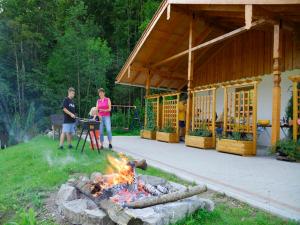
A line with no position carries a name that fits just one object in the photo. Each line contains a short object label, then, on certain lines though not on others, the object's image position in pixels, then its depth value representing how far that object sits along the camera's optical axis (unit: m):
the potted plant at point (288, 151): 7.04
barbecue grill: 7.88
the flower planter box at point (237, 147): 7.77
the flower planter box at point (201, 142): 9.23
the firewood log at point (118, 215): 2.79
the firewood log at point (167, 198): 3.14
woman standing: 8.70
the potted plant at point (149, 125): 12.92
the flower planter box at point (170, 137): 11.34
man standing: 8.55
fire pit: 2.96
